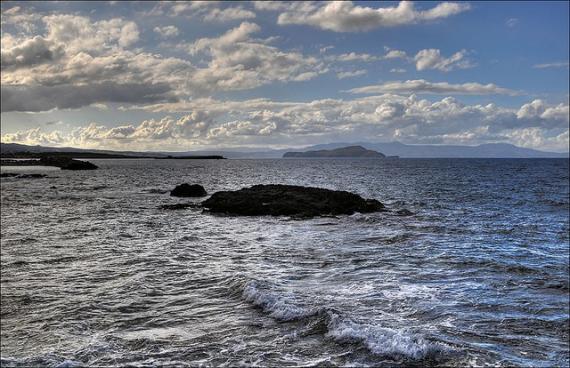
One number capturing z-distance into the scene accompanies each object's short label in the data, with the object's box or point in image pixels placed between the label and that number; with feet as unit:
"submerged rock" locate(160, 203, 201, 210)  137.80
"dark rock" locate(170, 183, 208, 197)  175.01
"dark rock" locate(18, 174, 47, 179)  290.54
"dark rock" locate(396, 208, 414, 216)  125.49
